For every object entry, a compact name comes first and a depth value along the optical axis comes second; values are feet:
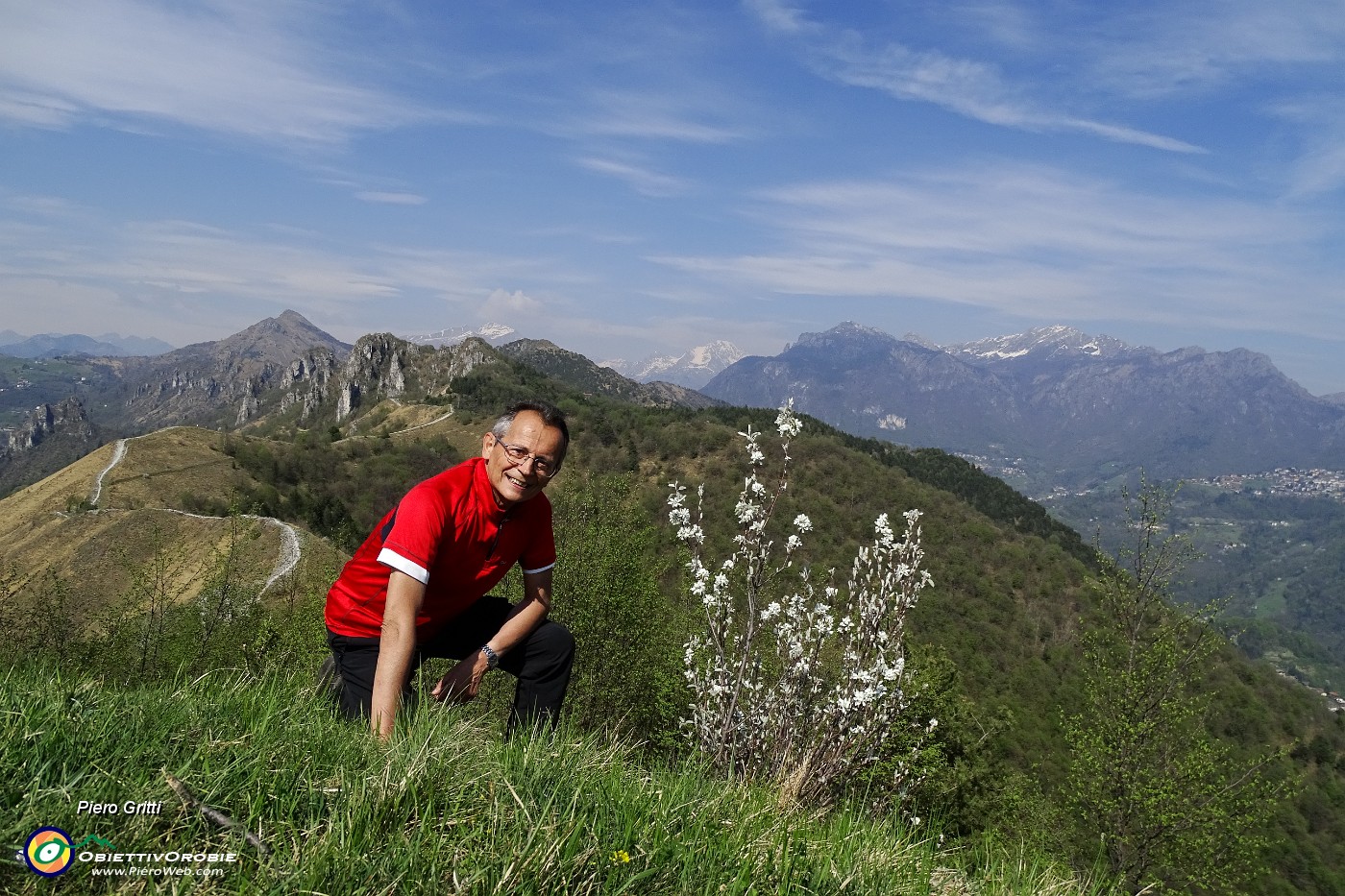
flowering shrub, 16.48
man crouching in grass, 12.82
